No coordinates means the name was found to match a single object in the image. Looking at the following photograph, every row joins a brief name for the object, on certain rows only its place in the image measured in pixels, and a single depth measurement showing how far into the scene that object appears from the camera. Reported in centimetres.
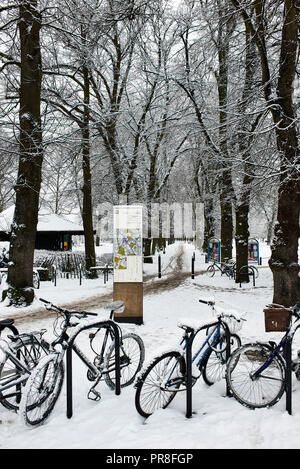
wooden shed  2375
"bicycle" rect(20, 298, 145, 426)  367
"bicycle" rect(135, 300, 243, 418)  371
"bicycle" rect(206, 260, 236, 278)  1703
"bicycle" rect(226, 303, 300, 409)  395
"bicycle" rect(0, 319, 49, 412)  378
